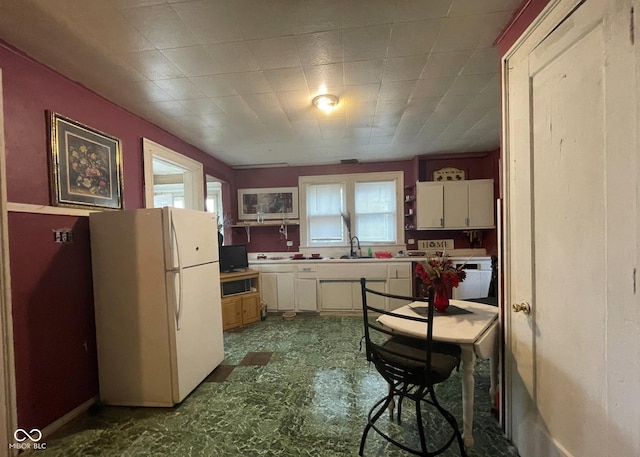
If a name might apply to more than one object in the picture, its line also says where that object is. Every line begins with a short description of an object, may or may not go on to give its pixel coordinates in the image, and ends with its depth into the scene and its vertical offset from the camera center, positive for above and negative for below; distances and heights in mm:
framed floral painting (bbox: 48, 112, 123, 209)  1906 +509
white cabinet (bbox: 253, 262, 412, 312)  4184 -999
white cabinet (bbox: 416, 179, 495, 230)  4172 +235
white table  1521 -685
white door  918 -75
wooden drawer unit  3732 -1064
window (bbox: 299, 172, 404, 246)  4770 +268
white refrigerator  2062 -613
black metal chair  1437 -833
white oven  3979 -959
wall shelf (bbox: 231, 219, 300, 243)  4863 +16
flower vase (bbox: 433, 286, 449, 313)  1951 -590
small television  4074 -521
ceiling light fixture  2348 +1108
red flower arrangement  1912 -391
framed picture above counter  4926 +395
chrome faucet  4735 -432
